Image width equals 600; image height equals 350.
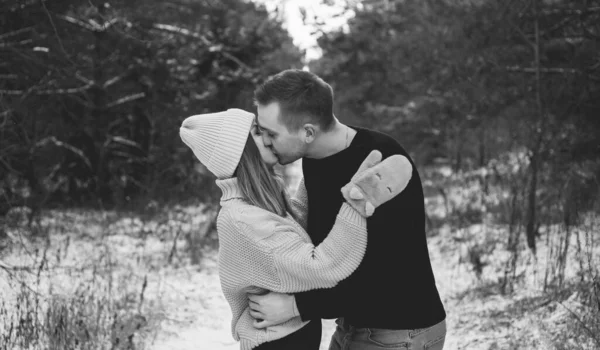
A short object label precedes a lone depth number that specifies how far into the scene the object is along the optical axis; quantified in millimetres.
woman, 2148
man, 2256
